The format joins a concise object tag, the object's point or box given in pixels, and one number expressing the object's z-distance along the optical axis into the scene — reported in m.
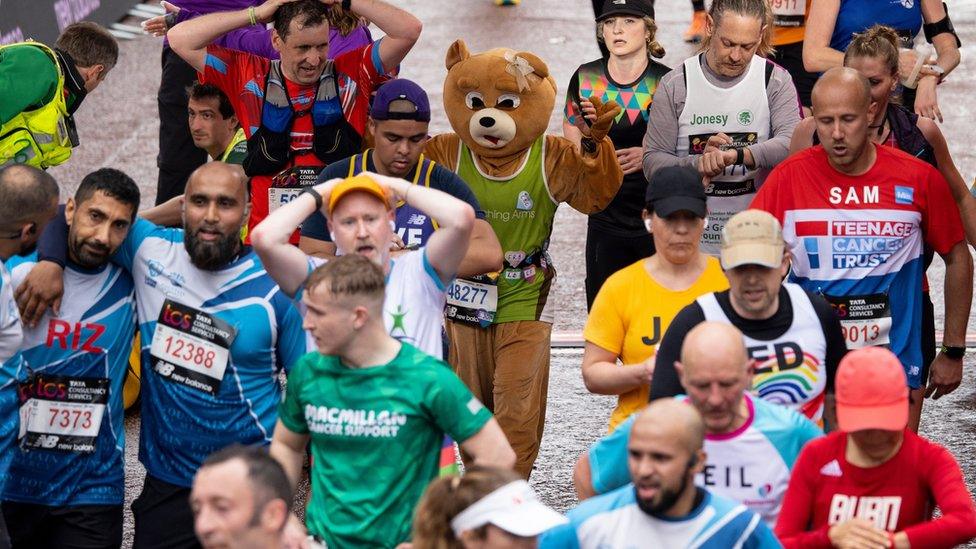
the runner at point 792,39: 18.97
